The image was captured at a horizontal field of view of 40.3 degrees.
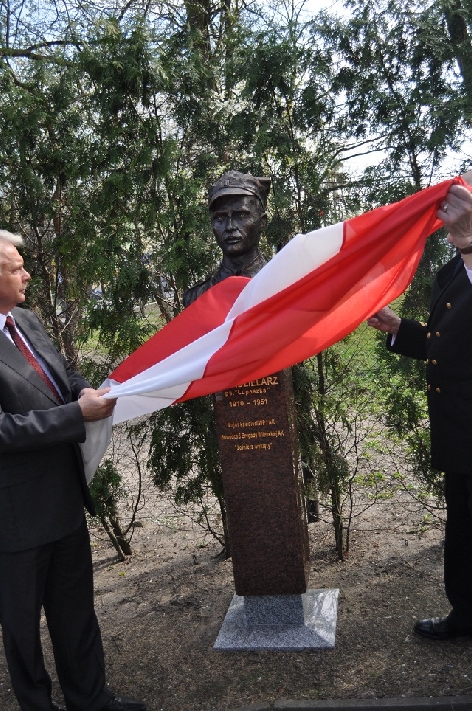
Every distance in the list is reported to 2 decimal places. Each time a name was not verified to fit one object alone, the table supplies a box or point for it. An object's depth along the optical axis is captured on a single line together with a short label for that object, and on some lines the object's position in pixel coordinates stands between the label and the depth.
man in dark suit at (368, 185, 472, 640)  2.84
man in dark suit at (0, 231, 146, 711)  2.75
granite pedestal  3.44
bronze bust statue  3.39
